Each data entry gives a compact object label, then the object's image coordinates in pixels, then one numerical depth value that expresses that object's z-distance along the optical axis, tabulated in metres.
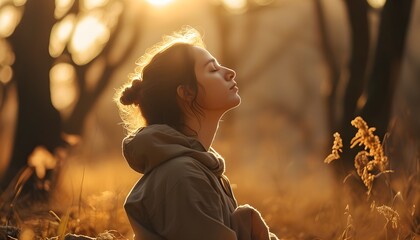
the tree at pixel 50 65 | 18.15
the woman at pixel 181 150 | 5.40
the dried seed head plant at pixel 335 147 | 6.86
